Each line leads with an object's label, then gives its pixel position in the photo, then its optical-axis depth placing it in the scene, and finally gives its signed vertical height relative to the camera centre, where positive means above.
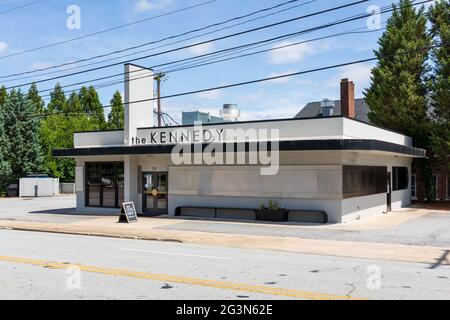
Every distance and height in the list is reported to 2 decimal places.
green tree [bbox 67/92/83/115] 67.19 +10.05
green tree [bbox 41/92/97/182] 48.41 +3.39
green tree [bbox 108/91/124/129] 67.74 +7.89
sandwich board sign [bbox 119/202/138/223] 20.42 -1.89
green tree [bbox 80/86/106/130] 69.11 +9.73
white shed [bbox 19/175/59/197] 41.22 -1.47
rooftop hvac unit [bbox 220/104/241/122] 28.31 +3.42
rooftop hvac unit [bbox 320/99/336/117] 31.70 +4.25
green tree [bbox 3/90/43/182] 44.19 +3.06
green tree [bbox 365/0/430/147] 31.41 +6.08
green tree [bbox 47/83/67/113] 76.16 +11.23
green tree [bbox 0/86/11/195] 42.56 +0.71
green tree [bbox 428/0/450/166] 29.62 +5.14
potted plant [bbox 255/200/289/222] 20.11 -1.82
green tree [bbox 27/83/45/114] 70.61 +11.02
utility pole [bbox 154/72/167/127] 49.40 +9.16
